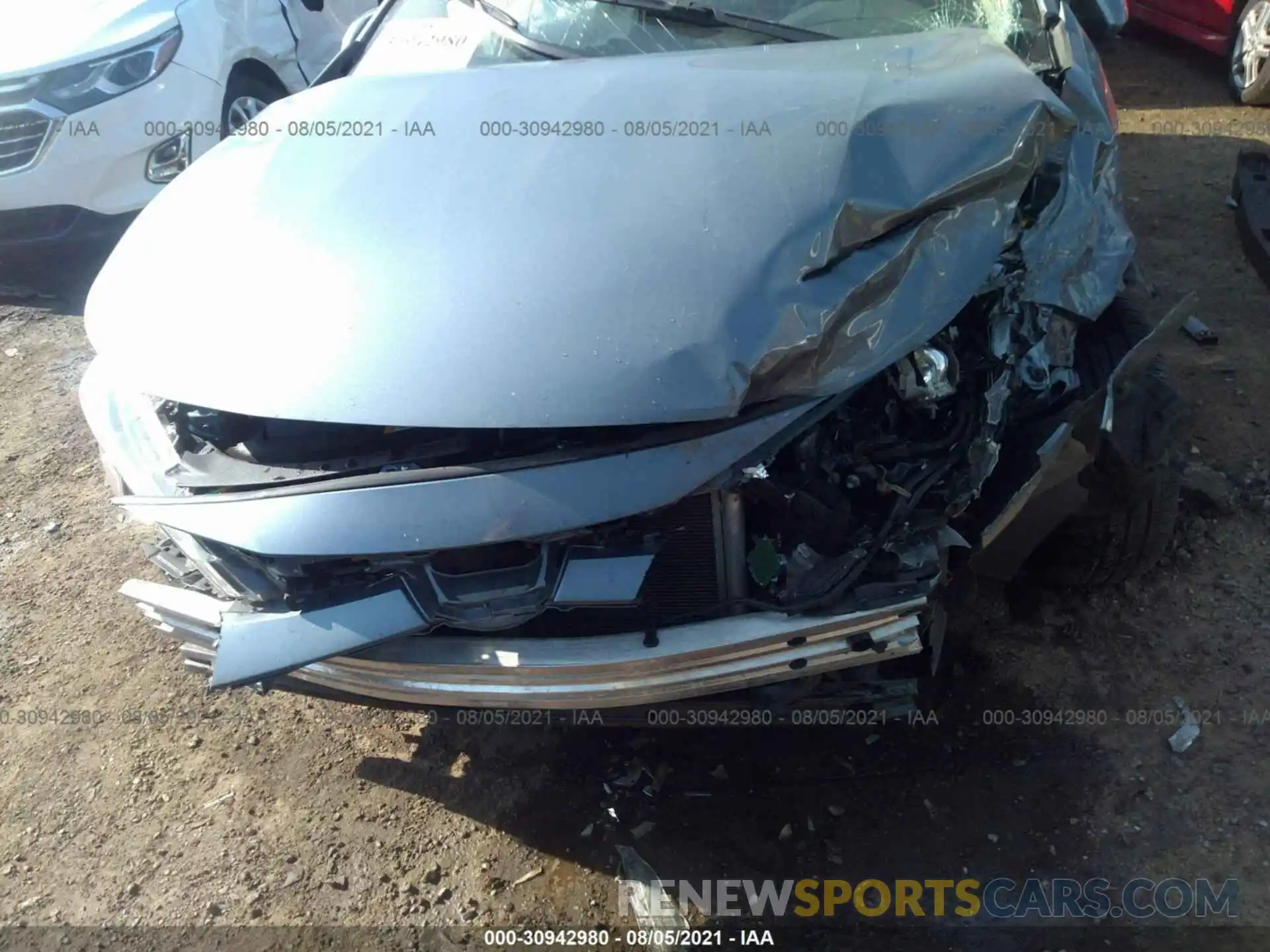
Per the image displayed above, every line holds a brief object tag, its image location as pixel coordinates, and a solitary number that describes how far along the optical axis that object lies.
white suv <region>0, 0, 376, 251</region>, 4.43
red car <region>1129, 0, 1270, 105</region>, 5.23
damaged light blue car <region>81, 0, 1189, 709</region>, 1.80
